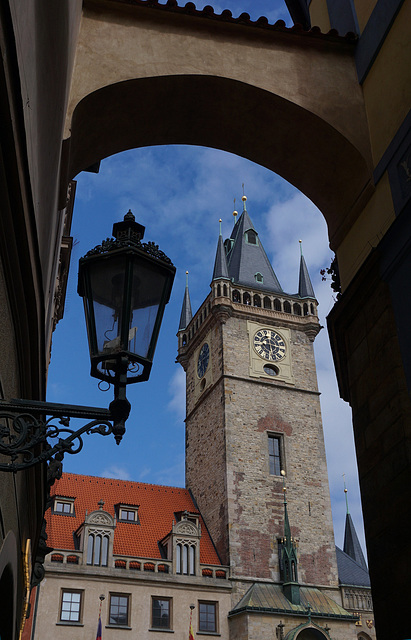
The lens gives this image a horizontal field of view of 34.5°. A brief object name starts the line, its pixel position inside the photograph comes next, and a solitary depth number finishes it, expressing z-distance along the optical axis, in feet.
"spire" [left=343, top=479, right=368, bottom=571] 130.93
